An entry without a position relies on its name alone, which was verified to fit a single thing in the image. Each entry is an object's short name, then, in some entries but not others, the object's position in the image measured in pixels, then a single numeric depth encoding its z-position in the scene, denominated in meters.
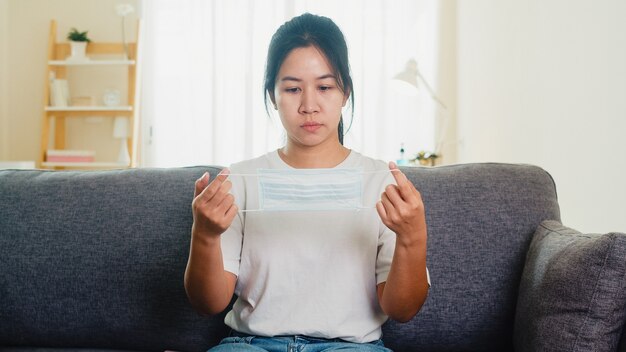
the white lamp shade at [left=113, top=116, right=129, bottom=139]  4.82
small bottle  3.76
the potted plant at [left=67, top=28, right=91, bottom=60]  4.73
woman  1.04
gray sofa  1.35
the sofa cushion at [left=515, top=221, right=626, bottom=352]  1.04
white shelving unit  4.66
